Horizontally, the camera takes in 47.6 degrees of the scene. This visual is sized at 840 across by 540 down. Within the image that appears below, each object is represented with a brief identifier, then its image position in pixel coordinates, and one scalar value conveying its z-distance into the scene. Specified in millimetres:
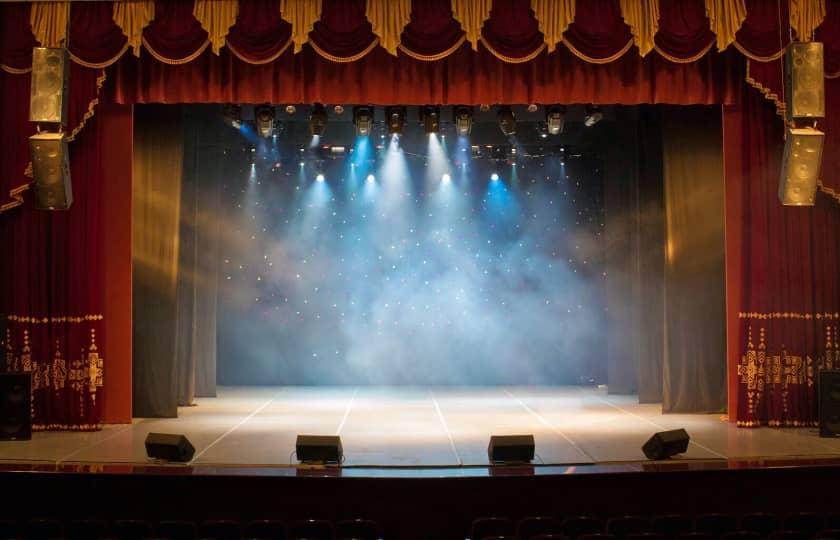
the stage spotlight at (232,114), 11172
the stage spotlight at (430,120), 11016
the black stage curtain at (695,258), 11133
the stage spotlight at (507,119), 11219
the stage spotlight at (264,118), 11266
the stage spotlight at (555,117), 11194
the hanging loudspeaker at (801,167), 8609
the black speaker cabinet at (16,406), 8734
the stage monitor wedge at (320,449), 7191
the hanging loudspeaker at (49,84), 8602
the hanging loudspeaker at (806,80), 8508
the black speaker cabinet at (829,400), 8836
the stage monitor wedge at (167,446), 7332
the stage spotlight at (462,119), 11227
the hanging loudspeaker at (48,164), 8648
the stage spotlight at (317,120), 11156
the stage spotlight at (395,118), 11180
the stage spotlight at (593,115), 11273
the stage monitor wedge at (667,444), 7438
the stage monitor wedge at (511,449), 7145
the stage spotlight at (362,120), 11312
